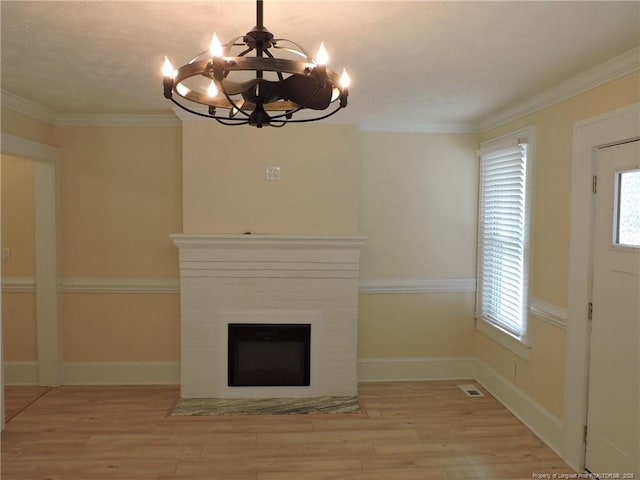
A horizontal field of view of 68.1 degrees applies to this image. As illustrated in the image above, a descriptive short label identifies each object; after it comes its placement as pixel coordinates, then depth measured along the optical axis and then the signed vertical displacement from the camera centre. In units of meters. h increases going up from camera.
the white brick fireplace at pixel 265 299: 4.01 -0.66
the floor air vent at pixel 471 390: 4.19 -1.50
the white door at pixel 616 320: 2.50 -0.53
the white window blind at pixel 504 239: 3.63 -0.12
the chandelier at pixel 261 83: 1.32 +0.43
